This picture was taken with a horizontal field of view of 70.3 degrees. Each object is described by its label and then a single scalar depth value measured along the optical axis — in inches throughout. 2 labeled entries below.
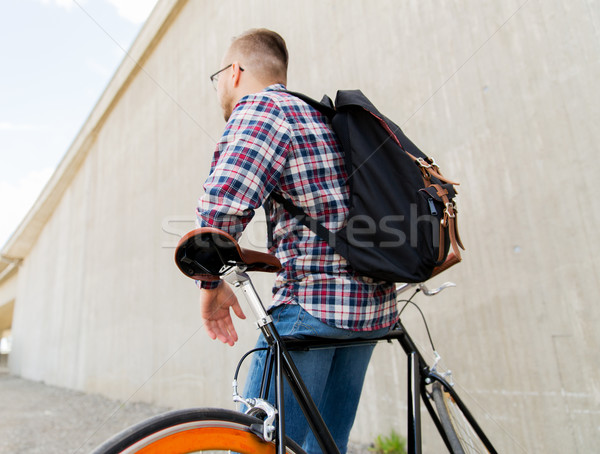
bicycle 25.1
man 32.0
